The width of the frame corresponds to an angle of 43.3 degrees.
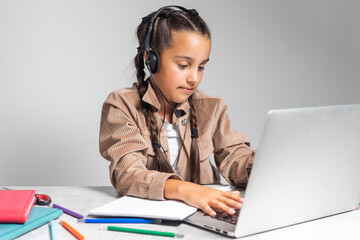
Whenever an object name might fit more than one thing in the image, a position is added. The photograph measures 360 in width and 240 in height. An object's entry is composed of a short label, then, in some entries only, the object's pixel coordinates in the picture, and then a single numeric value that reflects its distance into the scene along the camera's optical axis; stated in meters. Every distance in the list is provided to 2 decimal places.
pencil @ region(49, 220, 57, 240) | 0.79
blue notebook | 0.78
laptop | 0.73
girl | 1.19
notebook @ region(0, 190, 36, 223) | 0.81
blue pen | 0.86
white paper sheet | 0.88
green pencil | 0.79
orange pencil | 0.79
